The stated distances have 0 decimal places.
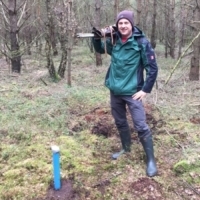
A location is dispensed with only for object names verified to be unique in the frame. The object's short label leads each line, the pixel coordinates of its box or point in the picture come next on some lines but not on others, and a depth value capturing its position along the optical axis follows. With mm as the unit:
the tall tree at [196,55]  9705
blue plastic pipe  3133
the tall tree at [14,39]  10742
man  3604
